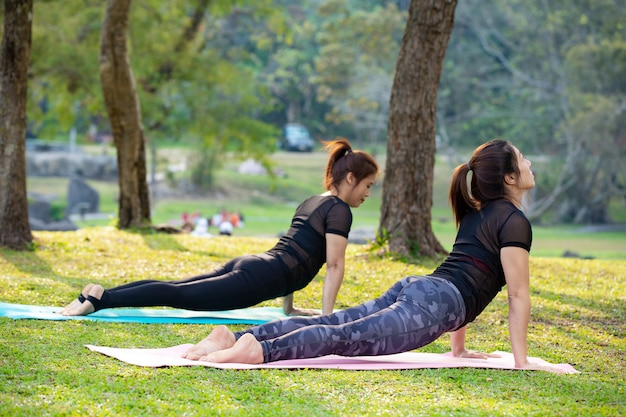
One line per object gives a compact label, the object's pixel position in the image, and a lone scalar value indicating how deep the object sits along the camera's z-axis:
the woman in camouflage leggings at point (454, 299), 7.21
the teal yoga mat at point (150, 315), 9.18
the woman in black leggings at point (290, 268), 8.80
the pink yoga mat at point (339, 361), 7.16
